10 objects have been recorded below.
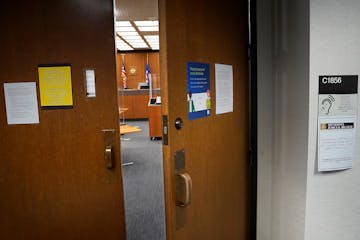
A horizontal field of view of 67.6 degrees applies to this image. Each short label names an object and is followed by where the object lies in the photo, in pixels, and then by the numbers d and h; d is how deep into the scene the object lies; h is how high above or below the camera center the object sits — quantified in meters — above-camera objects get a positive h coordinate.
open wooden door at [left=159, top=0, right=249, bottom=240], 0.99 -0.16
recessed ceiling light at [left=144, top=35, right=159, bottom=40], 7.55 +1.62
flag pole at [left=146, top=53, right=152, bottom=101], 8.43 +0.67
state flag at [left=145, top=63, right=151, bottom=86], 8.96 +0.69
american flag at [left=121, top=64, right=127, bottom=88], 9.91 +0.67
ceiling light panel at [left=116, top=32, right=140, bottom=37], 7.02 +1.59
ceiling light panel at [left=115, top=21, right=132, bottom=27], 5.74 +1.54
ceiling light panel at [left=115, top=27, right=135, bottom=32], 6.40 +1.57
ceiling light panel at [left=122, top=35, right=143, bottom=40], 7.63 +1.62
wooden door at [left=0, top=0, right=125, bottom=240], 1.46 -0.23
